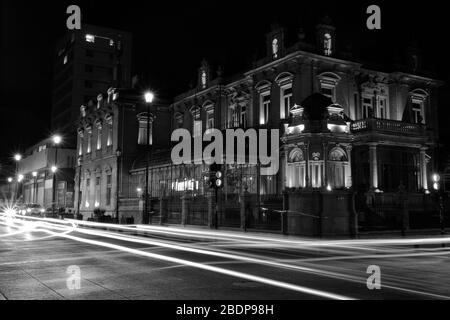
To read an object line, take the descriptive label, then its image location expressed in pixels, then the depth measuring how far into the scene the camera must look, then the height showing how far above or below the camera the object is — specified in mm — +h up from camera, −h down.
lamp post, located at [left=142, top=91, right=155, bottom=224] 27875 -583
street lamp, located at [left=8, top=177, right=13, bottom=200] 108231 +5769
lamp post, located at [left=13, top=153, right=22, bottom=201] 98825 +3028
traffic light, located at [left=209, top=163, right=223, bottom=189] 24891 +1498
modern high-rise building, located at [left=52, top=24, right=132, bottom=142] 97812 +29581
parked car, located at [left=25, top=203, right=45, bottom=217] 58469 -598
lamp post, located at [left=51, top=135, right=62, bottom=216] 45075 +6248
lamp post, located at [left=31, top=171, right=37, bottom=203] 83056 +3646
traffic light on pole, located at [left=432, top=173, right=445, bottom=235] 37406 +1874
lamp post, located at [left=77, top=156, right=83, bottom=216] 59019 +5631
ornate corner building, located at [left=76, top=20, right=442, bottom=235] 24938 +3987
